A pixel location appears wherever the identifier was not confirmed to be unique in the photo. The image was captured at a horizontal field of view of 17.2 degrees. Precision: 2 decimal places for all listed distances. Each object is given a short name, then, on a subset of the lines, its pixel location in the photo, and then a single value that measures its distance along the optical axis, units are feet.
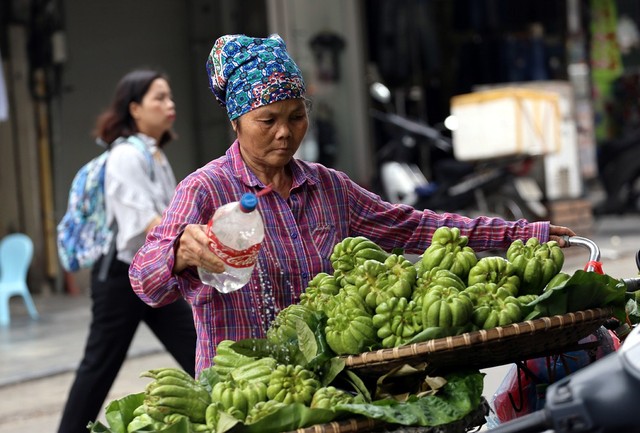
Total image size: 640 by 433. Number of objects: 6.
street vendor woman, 17.52
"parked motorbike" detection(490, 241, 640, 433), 10.90
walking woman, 30.79
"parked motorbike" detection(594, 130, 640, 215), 87.07
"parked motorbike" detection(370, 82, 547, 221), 70.45
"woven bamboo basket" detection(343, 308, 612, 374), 14.57
